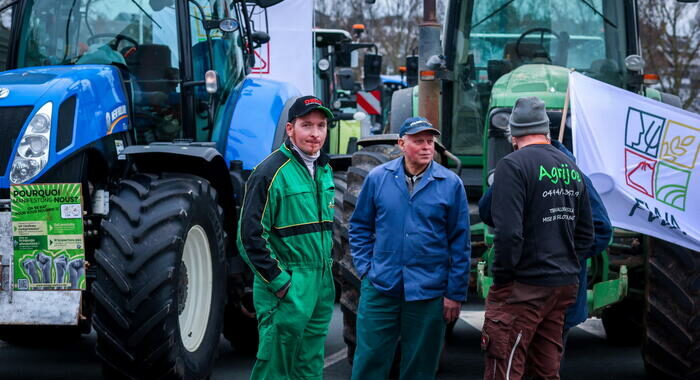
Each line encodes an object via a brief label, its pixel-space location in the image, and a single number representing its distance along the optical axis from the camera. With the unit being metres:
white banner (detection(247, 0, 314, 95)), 14.05
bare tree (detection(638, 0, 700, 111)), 27.72
